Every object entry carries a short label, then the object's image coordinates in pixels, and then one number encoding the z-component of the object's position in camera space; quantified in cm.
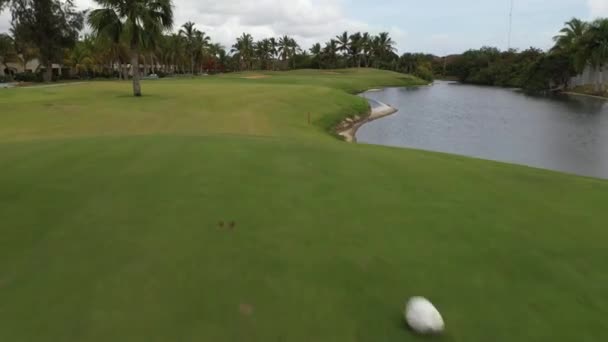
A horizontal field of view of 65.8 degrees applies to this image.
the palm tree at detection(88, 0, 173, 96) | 3269
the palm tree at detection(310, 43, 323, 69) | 13612
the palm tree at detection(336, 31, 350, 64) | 13500
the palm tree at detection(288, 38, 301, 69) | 14150
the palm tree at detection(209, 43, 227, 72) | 14105
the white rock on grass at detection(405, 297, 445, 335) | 468
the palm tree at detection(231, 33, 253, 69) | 13400
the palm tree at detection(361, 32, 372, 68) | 13638
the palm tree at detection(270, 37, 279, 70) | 14212
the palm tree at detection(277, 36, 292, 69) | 14100
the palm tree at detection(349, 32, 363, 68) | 13488
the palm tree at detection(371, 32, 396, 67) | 14100
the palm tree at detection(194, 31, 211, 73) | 10631
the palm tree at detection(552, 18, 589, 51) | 9060
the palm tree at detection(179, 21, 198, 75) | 10531
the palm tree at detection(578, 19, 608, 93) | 7669
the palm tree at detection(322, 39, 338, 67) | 13488
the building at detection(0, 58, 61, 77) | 8750
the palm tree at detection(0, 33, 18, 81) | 7488
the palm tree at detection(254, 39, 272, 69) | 14100
